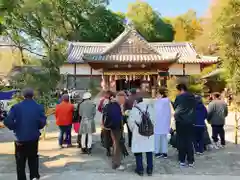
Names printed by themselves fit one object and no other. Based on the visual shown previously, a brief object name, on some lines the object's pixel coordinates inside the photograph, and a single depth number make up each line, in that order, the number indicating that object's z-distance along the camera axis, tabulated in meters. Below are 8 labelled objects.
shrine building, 15.16
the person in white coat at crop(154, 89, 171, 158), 4.66
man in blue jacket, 3.34
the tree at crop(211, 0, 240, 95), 8.82
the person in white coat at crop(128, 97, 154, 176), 3.83
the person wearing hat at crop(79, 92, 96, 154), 4.91
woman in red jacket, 5.32
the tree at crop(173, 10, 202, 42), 30.83
